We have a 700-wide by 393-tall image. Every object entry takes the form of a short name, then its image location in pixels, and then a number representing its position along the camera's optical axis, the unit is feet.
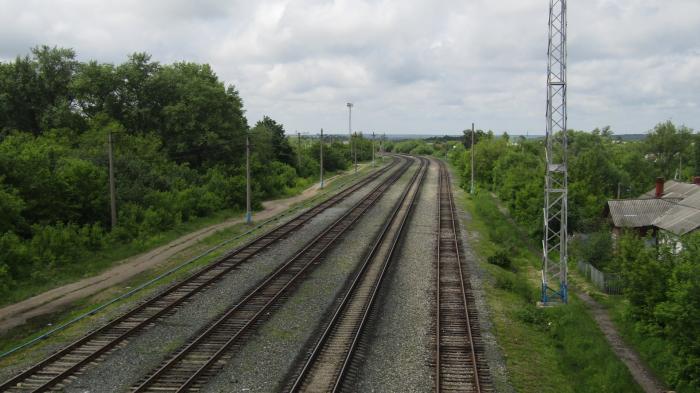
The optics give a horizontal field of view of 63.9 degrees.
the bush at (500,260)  86.85
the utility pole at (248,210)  119.03
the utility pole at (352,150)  348.79
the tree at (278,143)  223.69
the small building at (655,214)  94.79
